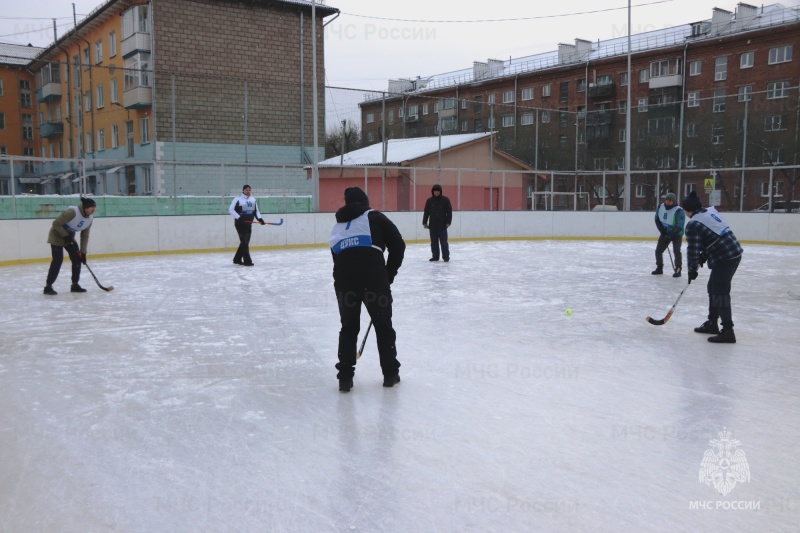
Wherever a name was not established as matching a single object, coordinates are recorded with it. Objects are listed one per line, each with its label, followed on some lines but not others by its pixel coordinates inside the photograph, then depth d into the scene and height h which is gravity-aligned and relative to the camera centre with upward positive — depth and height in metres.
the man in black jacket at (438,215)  12.46 -0.18
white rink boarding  13.18 -0.62
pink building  18.62 +0.88
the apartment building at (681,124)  19.55 +2.48
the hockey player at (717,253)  5.90 -0.41
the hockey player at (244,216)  11.92 -0.19
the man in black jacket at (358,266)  4.34 -0.39
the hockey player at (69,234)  8.34 -0.35
